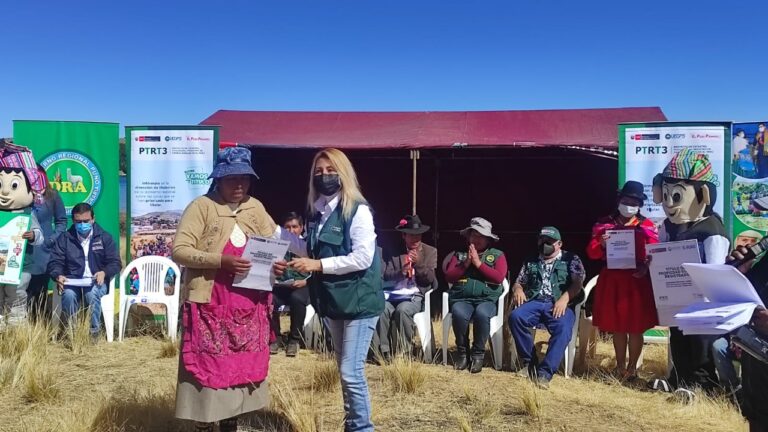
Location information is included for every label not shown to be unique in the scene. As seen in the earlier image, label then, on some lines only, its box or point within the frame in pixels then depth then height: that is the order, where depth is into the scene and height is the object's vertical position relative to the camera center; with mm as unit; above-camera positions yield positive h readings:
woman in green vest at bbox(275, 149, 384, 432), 3096 -292
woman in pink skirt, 3053 -509
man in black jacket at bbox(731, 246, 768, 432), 2608 -663
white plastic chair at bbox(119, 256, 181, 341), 6230 -850
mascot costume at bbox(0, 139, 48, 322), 5973 +3
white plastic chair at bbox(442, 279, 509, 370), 5523 -1072
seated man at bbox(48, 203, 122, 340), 6180 -568
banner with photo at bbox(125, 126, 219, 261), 6898 +320
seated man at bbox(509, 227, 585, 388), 5125 -730
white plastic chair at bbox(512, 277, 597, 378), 5246 -1131
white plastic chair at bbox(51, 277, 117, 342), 6164 -1056
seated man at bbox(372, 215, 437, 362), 5730 -734
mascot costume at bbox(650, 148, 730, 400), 4555 -77
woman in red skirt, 5074 -616
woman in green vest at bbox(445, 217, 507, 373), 5434 -680
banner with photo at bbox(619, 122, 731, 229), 5984 +668
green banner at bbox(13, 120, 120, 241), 6965 +538
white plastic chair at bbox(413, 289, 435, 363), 5734 -1115
